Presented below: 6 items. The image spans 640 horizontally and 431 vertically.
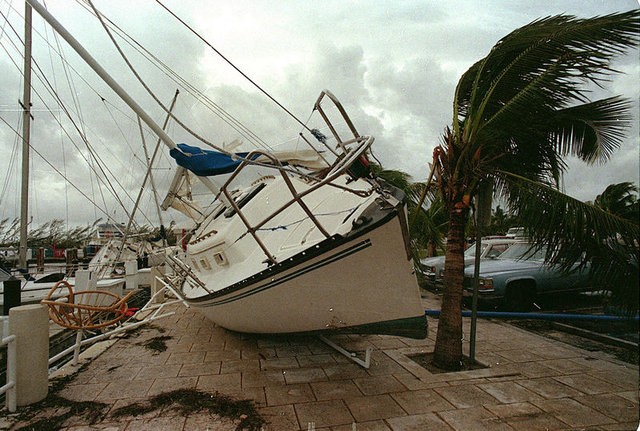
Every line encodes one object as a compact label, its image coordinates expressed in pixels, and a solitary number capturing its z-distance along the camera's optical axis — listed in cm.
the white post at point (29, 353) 378
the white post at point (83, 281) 889
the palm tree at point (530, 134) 361
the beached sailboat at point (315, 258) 371
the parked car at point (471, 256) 988
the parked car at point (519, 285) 807
